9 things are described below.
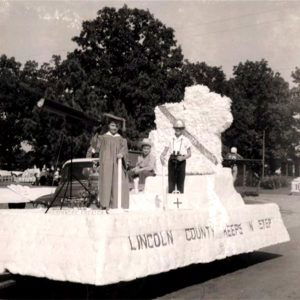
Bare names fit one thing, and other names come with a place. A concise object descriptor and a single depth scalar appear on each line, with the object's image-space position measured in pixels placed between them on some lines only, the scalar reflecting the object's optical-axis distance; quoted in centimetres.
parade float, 579
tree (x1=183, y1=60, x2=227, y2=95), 6144
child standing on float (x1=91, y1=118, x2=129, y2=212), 756
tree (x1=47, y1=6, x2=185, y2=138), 3993
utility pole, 6319
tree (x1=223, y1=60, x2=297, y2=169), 6334
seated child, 1006
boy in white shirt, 880
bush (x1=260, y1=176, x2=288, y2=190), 4704
